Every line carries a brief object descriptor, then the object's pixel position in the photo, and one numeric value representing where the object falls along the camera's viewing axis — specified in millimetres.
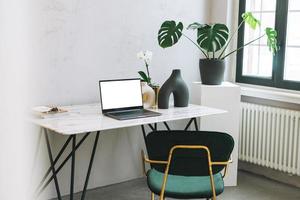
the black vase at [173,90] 3061
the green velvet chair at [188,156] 2100
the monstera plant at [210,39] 3201
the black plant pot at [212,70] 3365
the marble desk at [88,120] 2402
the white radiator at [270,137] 3369
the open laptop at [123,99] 2836
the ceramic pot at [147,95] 3084
